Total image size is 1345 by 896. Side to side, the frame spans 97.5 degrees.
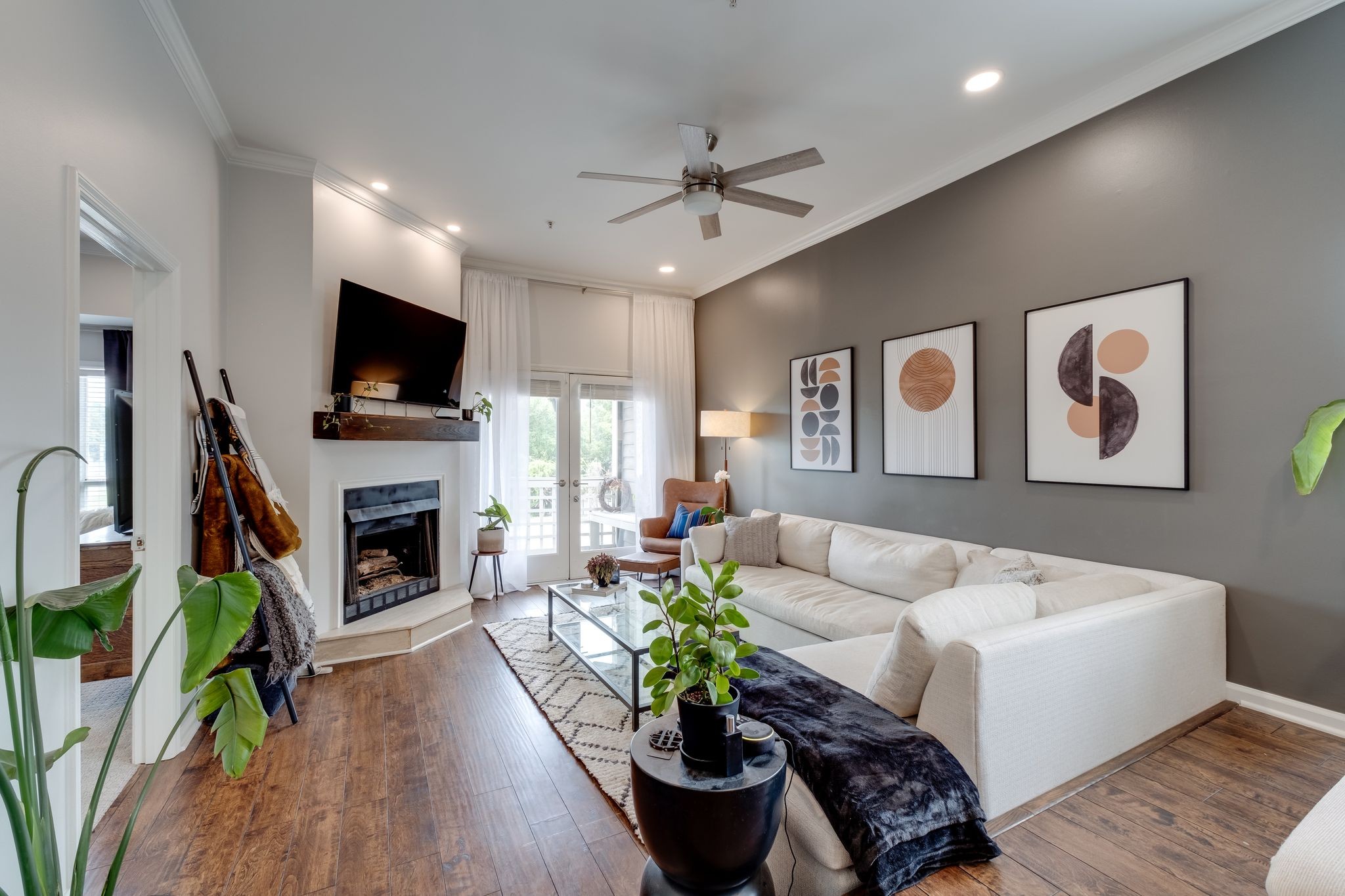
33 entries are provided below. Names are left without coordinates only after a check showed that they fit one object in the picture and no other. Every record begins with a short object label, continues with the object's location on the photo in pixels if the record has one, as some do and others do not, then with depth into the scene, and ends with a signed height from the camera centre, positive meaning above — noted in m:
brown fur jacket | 2.70 -0.36
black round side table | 1.22 -0.80
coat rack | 2.65 -0.17
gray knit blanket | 2.65 -0.84
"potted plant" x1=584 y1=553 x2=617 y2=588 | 3.74 -0.79
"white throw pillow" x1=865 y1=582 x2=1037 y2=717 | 1.77 -0.57
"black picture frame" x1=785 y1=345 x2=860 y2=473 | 4.29 +0.02
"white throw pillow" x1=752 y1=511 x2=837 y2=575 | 3.95 -0.67
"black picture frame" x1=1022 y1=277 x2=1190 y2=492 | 2.61 +0.31
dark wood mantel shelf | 3.48 +0.11
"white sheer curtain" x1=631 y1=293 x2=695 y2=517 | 5.93 +0.55
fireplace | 3.78 -0.71
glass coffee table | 2.75 -1.09
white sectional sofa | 1.67 -0.84
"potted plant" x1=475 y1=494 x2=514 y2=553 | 4.90 -0.72
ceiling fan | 2.66 +1.32
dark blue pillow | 5.20 -0.66
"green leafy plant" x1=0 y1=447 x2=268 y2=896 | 1.04 -0.39
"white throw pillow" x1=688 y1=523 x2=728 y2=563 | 4.29 -0.70
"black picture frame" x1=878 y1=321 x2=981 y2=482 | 3.46 +0.22
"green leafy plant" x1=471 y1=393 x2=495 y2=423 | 4.97 +0.34
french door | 5.55 -0.24
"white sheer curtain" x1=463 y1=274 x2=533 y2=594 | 5.09 +0.52
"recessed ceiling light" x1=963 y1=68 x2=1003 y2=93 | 2.66 +1.68
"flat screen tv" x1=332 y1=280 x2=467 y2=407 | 3.62 +0.65
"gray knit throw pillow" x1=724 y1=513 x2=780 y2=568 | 4.19 -0.68
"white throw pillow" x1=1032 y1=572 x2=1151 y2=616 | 2.12 -0.55
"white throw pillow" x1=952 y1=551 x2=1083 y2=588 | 2.79 -0.60
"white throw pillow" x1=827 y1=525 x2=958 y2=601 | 3.13 -0.67
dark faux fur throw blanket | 1.44 -0.88
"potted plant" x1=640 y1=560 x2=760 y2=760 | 1.30 -0.49
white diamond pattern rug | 2.34 -1.28
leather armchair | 5.15 -0.53
